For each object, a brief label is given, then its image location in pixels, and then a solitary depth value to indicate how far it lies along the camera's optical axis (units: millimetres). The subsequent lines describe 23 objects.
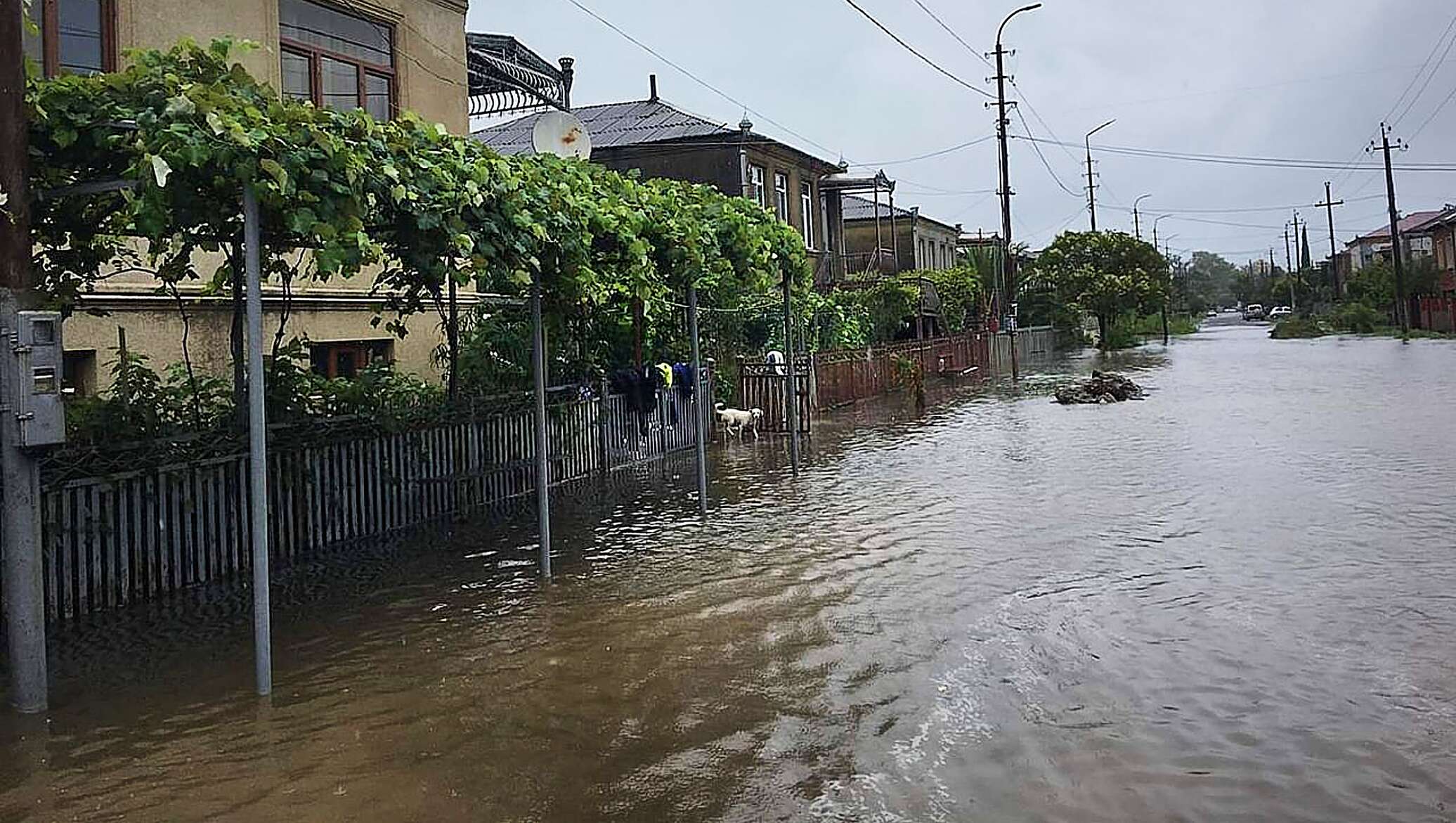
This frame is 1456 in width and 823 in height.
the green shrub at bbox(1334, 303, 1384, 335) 70125
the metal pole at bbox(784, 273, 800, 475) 16312
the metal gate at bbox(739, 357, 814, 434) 22391
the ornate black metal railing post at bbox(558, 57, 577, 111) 25031
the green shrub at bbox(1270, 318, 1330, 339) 69562
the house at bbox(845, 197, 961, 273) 57000
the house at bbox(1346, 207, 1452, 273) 79125
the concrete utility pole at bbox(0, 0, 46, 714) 6738
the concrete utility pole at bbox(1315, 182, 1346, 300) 97169
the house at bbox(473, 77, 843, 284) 34000
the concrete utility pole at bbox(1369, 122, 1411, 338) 64562
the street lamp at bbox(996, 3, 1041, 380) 40406
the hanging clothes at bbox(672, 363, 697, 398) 19000
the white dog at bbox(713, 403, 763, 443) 20766
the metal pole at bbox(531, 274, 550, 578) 10289
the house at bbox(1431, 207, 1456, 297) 70188
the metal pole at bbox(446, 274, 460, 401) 13938
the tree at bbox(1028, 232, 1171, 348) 62750
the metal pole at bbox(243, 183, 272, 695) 7141
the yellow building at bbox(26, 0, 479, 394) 13227
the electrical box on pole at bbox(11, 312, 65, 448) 6711
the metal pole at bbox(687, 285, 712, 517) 13062
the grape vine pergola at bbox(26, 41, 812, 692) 6996
